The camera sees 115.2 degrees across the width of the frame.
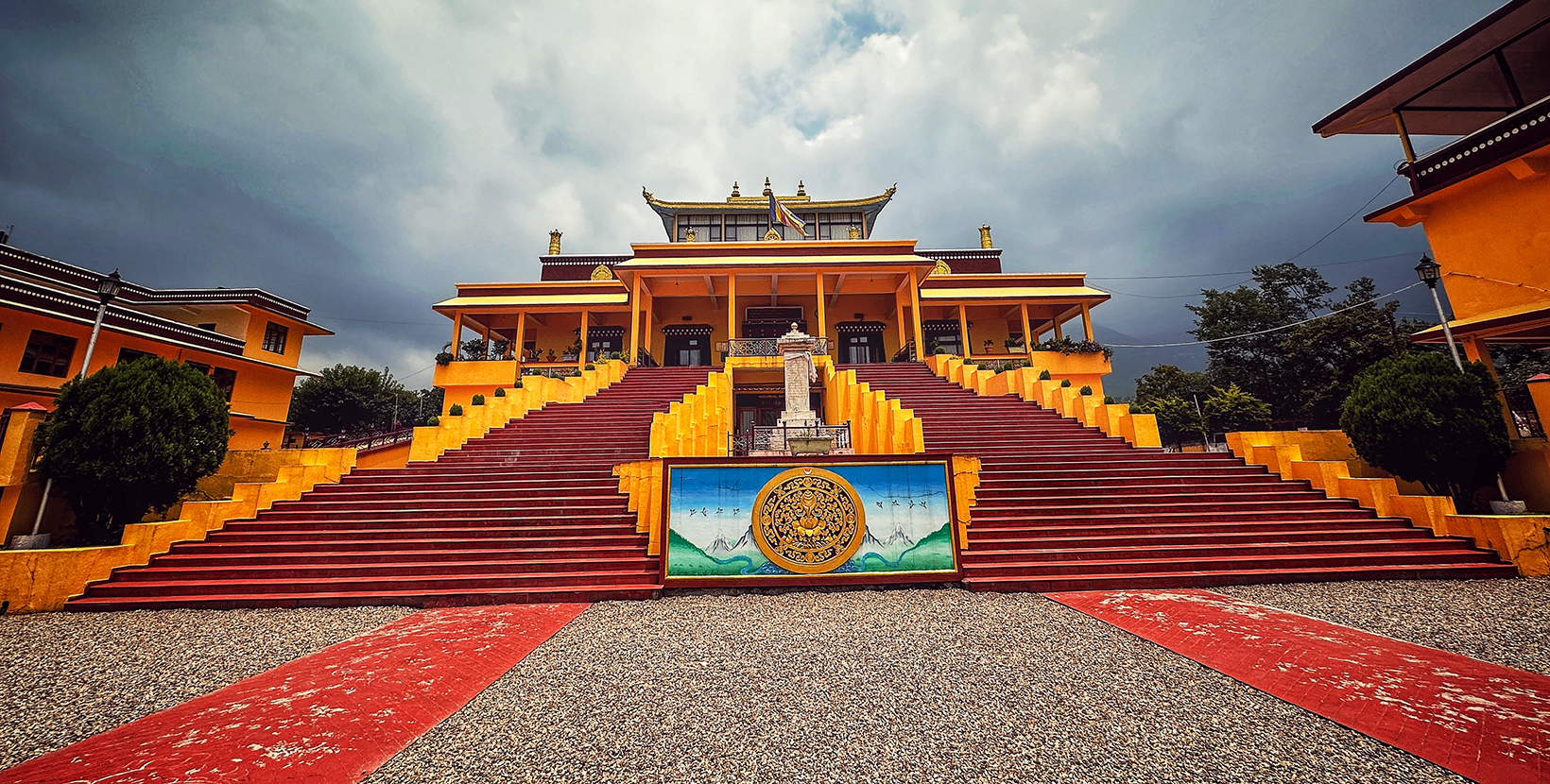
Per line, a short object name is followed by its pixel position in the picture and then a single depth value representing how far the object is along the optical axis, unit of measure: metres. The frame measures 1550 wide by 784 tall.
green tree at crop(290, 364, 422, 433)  29.45
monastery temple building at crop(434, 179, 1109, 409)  19.58
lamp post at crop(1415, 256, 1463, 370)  9.91
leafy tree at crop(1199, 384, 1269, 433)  20.48
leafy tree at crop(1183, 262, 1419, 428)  22.89
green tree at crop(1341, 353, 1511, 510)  7.73
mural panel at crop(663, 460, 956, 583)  6.30
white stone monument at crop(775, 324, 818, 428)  13.22
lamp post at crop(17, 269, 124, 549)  9.55
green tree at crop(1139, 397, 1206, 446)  22.25
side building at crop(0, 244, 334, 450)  13.57
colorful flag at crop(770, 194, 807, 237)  21.11
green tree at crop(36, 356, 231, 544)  7.95
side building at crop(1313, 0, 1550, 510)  8.95
